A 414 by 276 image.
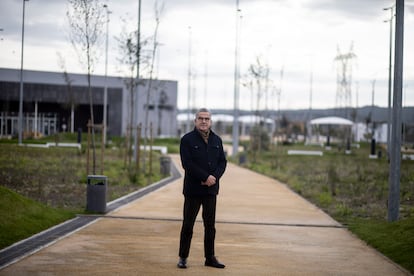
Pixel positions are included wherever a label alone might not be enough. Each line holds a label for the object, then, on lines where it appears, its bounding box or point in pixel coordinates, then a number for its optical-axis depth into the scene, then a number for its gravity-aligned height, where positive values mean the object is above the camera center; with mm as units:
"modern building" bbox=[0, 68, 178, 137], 64188 +2817
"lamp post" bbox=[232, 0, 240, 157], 44438 +2676
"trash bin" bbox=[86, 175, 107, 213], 13375 -1310
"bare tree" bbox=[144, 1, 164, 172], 27234 +3855
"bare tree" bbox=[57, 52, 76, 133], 60822 +2616
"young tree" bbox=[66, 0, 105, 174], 19016 +3102
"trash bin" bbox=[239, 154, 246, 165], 37400 -1456
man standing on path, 7961 -502
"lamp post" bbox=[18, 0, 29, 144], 41081 +438
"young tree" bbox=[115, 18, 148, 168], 26969 +3245
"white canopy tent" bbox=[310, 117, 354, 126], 53844 +1146
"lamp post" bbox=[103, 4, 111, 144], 42628 +4748
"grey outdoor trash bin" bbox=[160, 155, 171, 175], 26766 -1397
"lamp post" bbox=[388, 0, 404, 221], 12328 +183
